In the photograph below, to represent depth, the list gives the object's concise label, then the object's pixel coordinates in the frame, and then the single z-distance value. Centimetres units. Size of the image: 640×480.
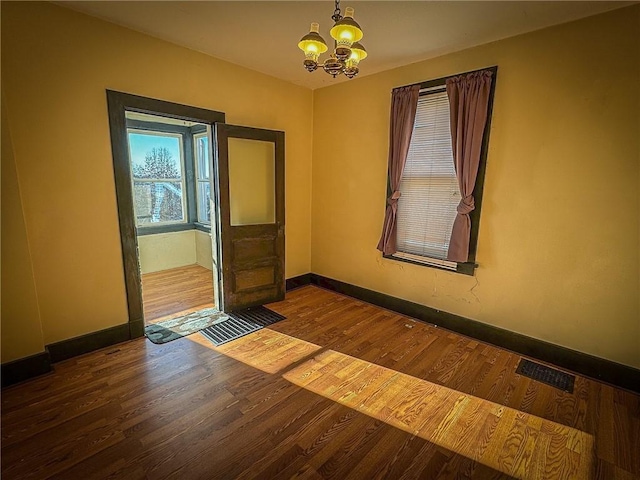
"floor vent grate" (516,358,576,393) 233
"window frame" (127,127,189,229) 464
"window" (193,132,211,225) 500
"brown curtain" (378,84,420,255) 312
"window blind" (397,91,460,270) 298
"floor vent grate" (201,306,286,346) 295
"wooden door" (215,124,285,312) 327
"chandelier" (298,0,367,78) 161
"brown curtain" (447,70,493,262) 267
